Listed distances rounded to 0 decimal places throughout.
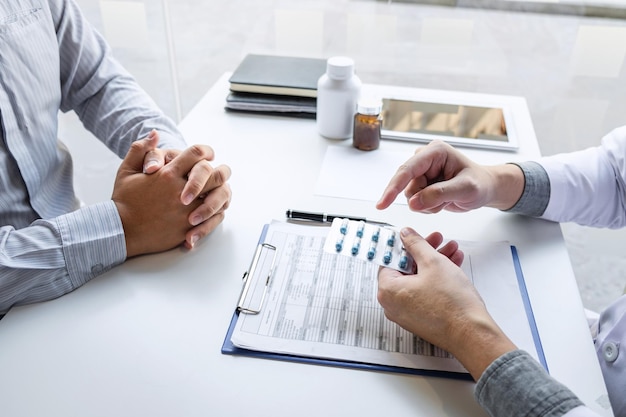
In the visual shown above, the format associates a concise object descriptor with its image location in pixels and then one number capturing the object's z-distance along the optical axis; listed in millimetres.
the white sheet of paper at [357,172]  1001
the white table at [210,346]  623
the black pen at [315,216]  912
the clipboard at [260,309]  662
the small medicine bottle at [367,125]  1086
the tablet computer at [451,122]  1165
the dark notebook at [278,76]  1259
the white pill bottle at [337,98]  1096
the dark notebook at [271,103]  1256
